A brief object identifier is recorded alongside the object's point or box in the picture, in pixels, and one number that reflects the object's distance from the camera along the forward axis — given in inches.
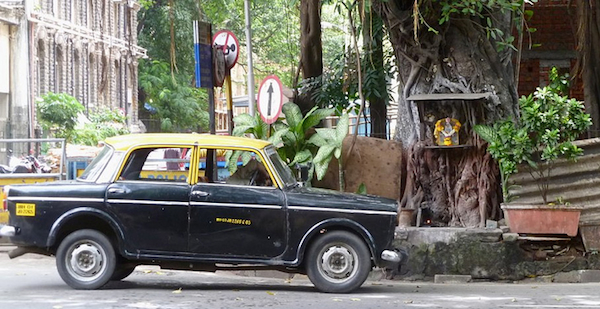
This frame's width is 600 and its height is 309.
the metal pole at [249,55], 902.6
